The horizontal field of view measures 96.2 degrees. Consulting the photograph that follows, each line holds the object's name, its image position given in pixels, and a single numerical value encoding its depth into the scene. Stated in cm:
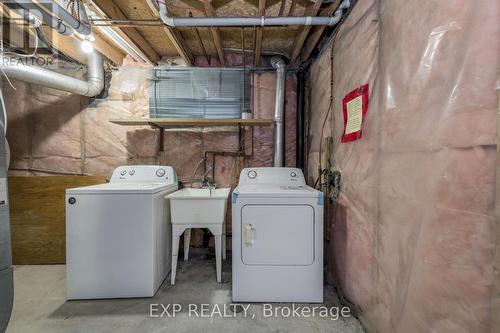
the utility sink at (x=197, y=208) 201
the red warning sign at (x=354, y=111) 152
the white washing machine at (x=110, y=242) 178
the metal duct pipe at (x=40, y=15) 155
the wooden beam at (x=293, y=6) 182
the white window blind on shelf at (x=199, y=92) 282
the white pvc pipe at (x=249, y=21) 186
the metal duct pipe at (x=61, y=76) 203
